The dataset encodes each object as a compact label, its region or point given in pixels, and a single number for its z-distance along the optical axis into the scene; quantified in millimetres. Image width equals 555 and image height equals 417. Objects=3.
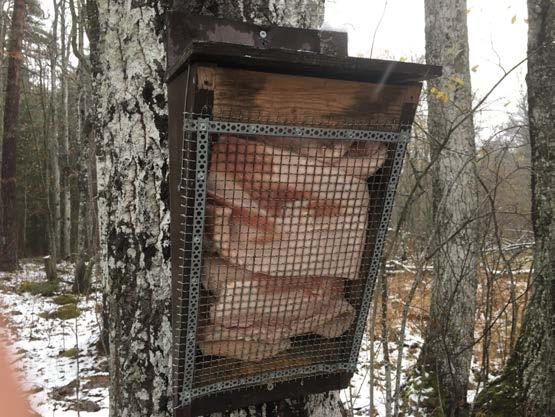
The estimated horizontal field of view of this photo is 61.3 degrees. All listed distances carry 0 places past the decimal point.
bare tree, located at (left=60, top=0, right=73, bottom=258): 10430
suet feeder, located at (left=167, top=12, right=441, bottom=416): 986
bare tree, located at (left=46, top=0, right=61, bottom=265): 9081
